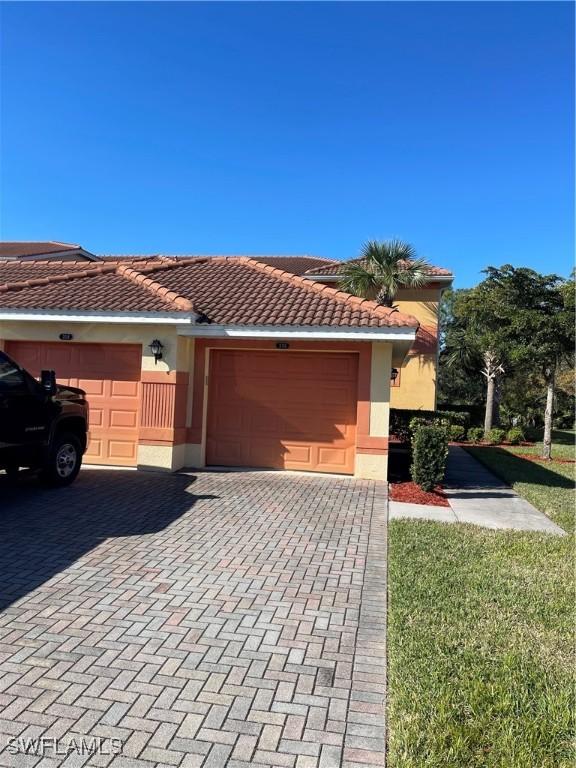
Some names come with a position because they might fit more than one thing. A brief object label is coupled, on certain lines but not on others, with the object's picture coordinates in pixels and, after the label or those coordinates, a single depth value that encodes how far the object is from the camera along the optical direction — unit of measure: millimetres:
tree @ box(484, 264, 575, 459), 16906
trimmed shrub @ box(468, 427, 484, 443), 23266
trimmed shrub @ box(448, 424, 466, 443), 22109
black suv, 7336
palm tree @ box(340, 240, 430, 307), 18500
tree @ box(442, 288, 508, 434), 18422
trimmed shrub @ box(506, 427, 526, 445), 23359
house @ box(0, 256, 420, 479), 10398
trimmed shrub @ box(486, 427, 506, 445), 23297
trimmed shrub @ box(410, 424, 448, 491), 9641
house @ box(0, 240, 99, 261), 21078
